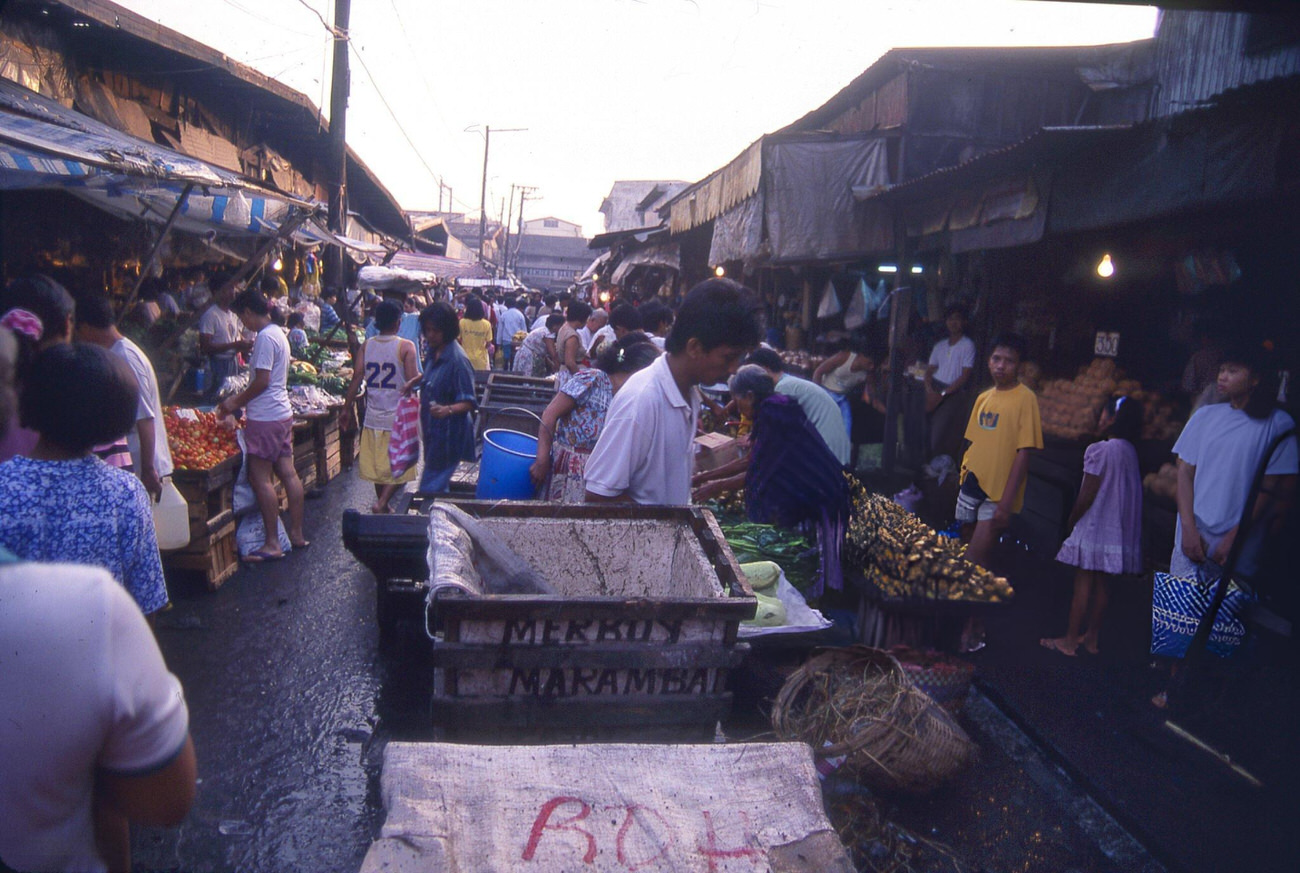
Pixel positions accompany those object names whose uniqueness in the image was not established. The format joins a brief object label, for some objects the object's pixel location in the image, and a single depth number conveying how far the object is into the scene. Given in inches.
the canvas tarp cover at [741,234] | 348.5
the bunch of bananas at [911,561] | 164.7
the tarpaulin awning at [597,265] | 1072.1
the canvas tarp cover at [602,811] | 76.8
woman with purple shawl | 178.7
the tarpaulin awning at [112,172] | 187.2
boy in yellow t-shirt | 218.4
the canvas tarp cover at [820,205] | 335.0
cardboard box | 287.1
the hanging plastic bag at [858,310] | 402.9
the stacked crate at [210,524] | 215.2
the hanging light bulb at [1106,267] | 281.6
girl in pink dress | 202.7
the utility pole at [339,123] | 498.0
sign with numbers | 303.4
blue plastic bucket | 179.9
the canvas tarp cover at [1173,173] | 174.9
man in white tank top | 258.1
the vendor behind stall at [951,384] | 343.0
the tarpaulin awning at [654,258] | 655.8
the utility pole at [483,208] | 1765.5
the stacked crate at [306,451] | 311.7
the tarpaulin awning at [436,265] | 774.5
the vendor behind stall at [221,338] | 353.4
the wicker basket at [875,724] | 132.7
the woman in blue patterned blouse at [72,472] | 91.4
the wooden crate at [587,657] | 102.3
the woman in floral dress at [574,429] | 179.5
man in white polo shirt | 125.9
